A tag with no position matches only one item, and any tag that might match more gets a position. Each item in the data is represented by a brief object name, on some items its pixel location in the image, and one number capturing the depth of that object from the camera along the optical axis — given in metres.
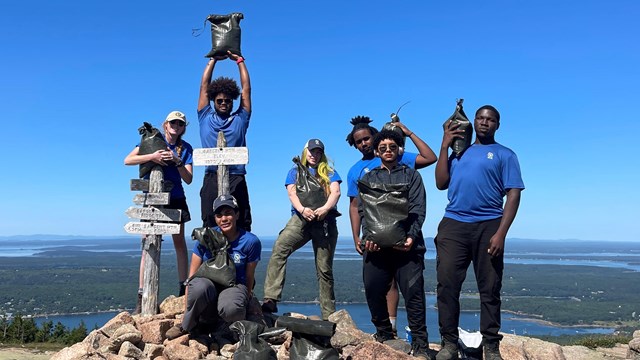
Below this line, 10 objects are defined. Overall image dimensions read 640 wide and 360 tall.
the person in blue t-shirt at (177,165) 6.95
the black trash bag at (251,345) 5.20
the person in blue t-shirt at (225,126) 7.03
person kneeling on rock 5.84
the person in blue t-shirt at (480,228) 5.35
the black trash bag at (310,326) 5.20
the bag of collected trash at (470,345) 5.83
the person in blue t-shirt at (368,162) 6.15
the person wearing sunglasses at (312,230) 6.84
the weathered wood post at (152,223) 7.02
